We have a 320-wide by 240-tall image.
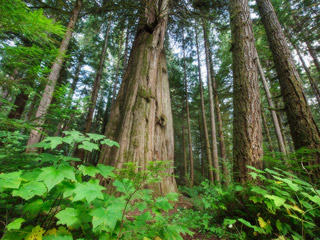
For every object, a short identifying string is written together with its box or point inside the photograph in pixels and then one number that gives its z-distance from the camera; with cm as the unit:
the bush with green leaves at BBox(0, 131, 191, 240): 92
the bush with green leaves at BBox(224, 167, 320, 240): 127
